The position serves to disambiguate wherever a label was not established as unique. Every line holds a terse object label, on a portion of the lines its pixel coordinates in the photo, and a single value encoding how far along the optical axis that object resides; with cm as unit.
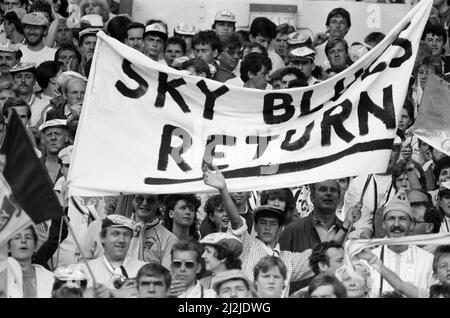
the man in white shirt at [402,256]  1677
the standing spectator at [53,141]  1941
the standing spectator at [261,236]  1720
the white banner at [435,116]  1767
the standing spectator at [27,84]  2146
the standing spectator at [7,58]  2200
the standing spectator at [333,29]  2272
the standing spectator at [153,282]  1598
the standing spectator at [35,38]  2255
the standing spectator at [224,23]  2272
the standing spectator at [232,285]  1579
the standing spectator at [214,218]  1797
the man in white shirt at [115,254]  1708
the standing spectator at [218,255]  1688
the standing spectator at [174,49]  2186
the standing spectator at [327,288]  1561
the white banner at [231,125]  1723
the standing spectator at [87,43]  2195
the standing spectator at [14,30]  2319
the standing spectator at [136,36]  2189
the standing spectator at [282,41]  2277
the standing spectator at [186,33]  2268
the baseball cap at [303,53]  2186
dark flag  1536
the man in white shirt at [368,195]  1812
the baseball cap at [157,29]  2192
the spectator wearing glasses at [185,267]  1648
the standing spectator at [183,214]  1805
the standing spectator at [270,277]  1634
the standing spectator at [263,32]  2273
